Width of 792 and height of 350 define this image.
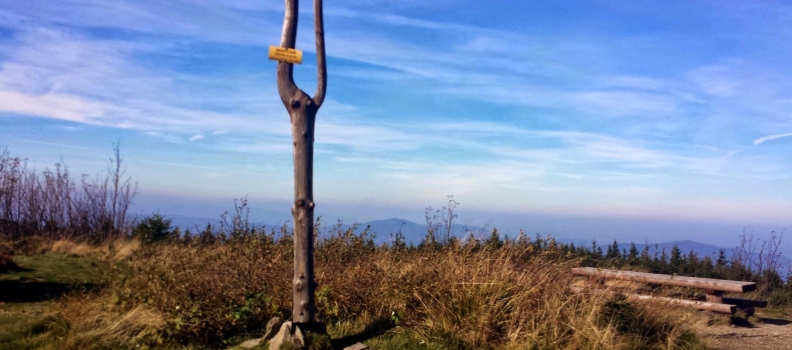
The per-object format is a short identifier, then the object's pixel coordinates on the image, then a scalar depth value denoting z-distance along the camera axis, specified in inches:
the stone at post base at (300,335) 242.7
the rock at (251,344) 251.8
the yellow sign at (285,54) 250.5
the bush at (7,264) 418.4
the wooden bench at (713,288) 351.3
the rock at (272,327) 255.6
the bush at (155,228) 612.3
